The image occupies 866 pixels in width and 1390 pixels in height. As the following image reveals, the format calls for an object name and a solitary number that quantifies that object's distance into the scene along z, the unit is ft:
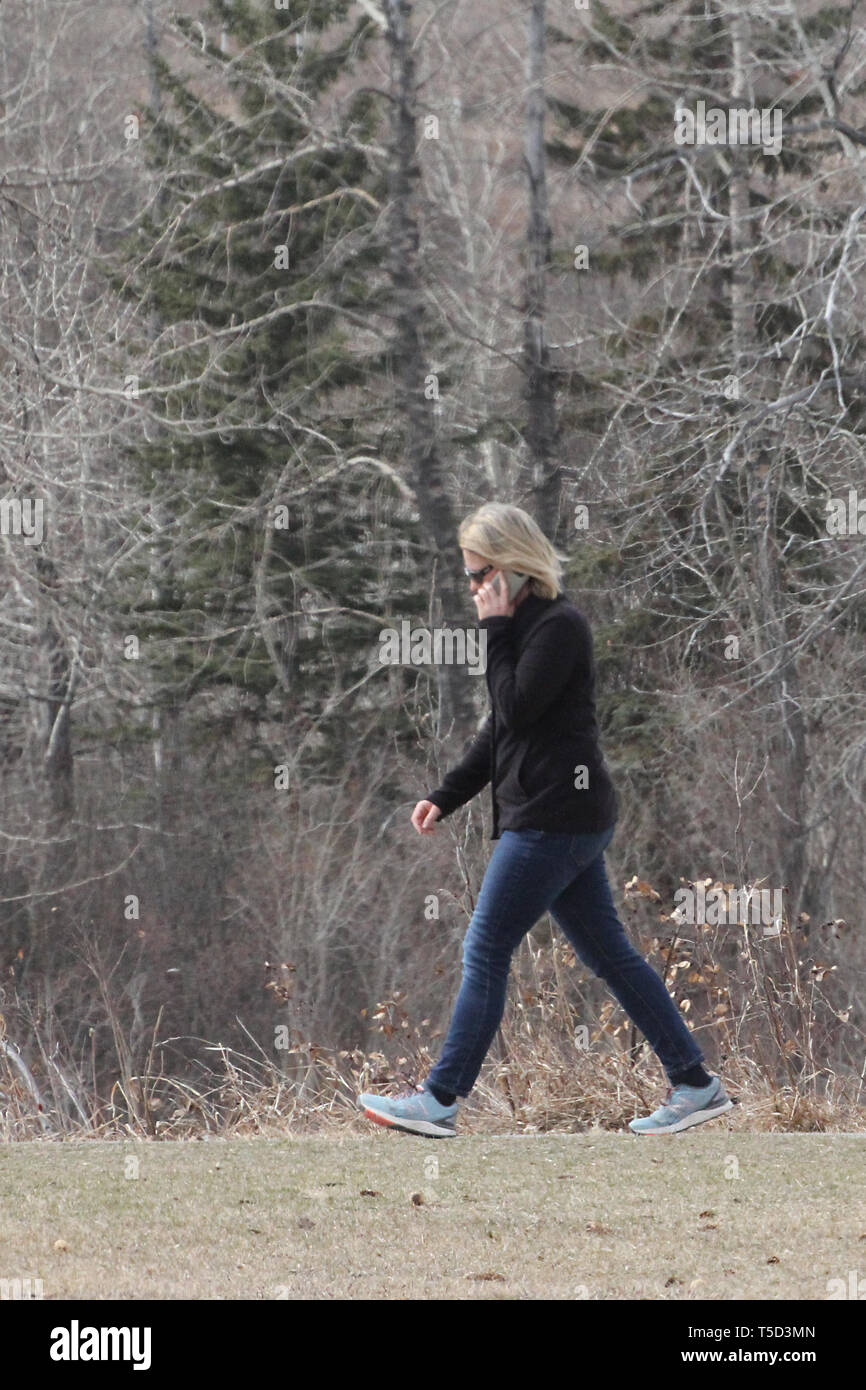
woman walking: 15.81
